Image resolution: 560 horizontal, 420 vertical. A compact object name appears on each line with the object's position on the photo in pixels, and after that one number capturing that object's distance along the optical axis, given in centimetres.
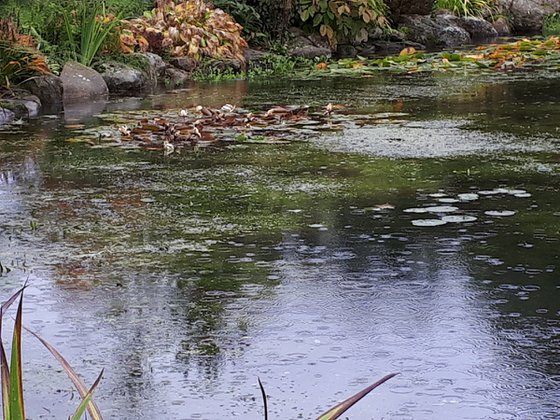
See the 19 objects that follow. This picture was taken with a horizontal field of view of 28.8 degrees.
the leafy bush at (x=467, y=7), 2105
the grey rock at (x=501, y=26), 2141
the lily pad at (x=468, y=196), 607
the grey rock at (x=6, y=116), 984
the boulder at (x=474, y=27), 2058
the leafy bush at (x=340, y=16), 1703
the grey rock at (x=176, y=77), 1322
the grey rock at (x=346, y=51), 1719
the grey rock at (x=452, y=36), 1927
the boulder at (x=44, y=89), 1102
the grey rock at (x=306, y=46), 1653
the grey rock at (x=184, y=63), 1415
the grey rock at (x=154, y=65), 1317
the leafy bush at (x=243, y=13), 1656
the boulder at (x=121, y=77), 1223
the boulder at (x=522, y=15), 2230
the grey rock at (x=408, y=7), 1950
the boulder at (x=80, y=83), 1140
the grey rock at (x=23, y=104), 1013
